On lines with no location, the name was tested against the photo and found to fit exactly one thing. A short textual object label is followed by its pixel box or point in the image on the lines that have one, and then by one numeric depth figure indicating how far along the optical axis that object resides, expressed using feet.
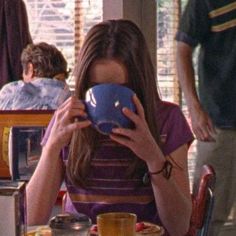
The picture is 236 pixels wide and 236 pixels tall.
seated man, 13.25
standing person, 10.89
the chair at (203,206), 7.47
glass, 6.63
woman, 7.82
